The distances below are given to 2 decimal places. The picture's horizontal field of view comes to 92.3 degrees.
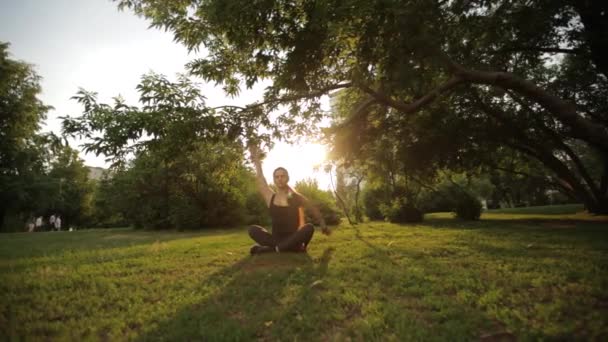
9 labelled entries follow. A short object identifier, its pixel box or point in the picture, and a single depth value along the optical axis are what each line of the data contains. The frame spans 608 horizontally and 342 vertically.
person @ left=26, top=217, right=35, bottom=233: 31.11
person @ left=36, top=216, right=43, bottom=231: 40.25
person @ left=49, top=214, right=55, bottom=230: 38.98
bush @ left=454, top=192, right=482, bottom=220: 16.20
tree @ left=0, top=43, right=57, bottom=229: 20.14
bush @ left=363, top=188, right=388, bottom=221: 21.48
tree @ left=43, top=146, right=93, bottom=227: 42.94
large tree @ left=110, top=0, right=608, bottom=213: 5.17
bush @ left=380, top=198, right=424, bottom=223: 15.78
